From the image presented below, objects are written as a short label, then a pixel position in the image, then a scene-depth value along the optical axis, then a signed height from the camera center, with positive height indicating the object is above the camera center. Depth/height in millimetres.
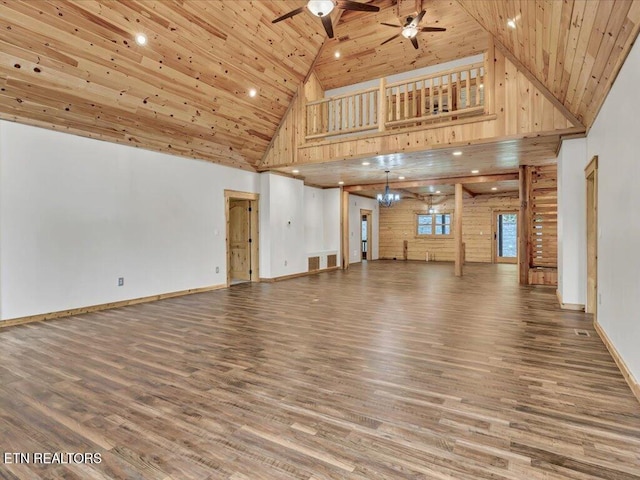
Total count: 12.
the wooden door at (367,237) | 14168 +0
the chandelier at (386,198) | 8516 +957
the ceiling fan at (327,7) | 4055 +2757
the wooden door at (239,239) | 8586 -24
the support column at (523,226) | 7504 +229
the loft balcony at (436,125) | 5320 +1939
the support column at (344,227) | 11094 +333
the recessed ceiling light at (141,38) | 4480 +2541
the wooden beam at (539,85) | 4995 +2212
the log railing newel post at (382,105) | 6504 +2433
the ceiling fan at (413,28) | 5766 +3519
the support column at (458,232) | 9281 +123
